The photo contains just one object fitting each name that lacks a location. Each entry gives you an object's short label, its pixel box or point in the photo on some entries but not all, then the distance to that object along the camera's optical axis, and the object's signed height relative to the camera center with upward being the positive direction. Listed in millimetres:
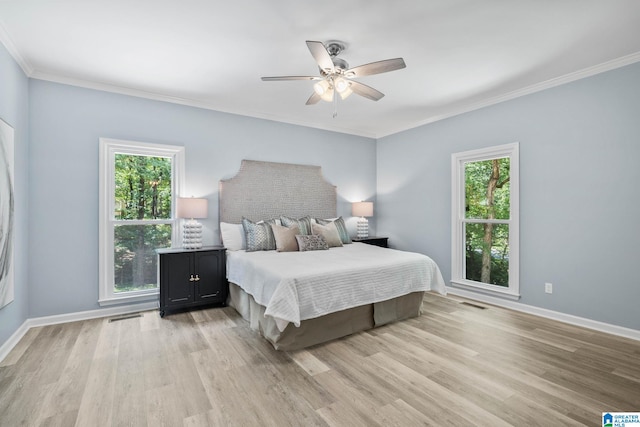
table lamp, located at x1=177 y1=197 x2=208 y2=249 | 3799 -49
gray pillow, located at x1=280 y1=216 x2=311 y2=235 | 4387 -158
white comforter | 2615 -650
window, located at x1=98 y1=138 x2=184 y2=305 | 3648 -12
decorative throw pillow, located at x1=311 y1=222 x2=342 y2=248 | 4398 -306
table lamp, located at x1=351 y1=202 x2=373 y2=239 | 5398 -21
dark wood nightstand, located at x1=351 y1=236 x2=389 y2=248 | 5228 -492
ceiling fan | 2374 +1168
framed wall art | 2518 -2
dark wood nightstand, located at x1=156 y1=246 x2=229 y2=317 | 3572 -786
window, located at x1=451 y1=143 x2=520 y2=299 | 3893 -115
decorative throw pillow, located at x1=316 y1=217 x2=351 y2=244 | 4758 -239
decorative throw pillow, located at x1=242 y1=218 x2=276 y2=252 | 4066 -325
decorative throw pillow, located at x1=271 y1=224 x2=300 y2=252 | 4020 -342
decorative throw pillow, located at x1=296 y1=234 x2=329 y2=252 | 4062 -410
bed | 2686 -658
